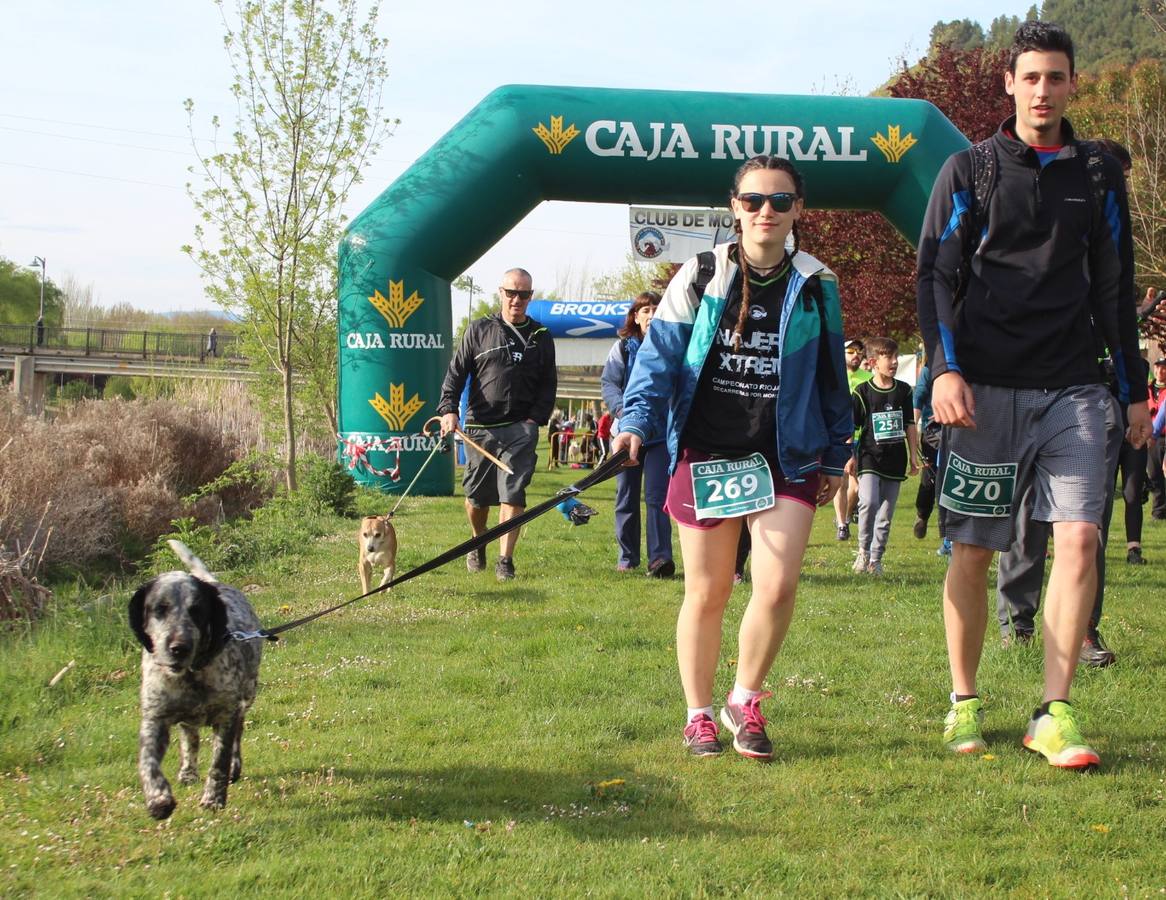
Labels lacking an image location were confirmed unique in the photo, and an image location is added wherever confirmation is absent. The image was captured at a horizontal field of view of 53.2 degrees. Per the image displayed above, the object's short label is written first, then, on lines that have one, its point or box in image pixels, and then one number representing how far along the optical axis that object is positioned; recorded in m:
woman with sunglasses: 4.40
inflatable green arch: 14.68
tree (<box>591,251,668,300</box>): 52.78
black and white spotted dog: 3.75
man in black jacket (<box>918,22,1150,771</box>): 4.30
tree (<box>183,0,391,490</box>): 16.00
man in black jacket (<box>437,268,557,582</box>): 8.96
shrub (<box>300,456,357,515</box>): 13.93
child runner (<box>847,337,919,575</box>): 9.59
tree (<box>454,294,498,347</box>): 72.44
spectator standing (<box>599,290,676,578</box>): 8.93
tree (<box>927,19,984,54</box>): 110.16
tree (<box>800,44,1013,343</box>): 22.31
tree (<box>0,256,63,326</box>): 76.50
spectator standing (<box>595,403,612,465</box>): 24.10
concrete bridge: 51.31
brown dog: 8.60
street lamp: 58.25
